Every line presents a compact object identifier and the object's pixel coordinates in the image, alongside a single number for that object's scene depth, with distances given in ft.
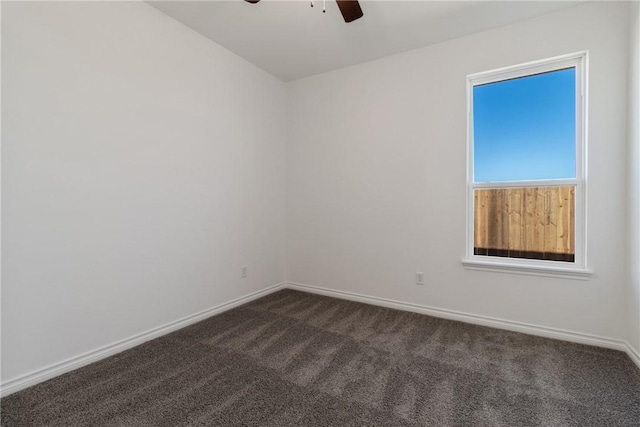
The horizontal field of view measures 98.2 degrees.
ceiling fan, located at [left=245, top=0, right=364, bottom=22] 6.01
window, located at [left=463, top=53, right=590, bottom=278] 7.66
